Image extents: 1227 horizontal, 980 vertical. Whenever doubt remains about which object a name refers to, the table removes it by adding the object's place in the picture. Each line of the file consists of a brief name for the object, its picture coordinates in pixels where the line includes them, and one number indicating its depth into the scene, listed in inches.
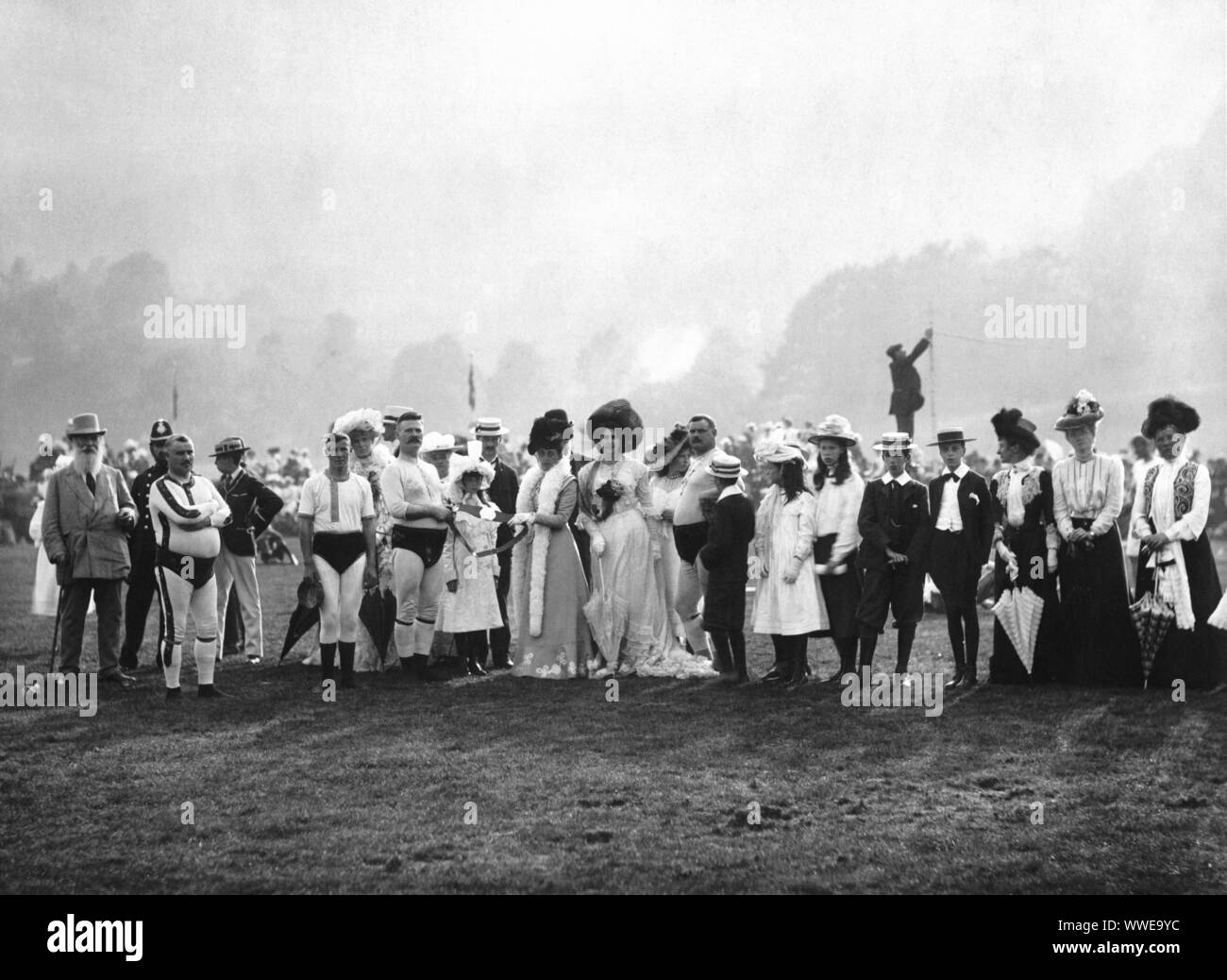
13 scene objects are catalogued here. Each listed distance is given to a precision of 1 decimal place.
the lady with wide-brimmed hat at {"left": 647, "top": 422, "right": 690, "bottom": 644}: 394.6
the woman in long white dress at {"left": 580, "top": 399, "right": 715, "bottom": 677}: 381.1
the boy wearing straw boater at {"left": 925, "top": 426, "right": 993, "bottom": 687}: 354.3
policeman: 397.7
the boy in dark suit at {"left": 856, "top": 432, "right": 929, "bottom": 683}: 350.9
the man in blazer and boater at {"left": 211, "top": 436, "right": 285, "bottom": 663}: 400.8
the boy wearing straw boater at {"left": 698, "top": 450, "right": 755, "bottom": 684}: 355.3
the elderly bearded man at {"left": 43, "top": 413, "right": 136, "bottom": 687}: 354.0
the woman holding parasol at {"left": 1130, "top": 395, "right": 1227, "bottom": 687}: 337.4
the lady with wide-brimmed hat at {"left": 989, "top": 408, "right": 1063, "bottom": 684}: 355.6
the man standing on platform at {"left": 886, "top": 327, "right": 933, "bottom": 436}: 658.8
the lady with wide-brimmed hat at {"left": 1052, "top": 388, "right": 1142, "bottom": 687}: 348.8
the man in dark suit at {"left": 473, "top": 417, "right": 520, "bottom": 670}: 408.8
